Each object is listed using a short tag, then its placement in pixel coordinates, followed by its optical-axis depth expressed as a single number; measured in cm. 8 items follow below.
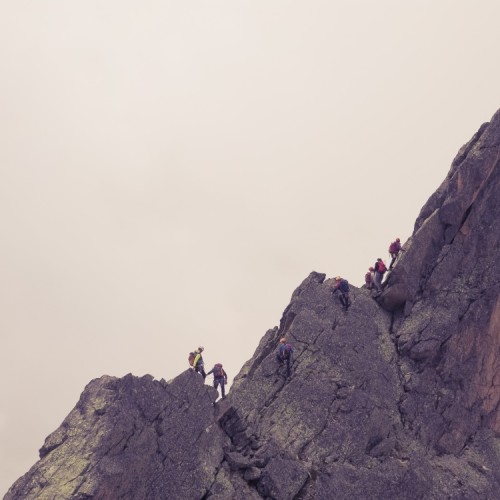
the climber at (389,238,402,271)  5119
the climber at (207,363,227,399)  4375
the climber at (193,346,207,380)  4200
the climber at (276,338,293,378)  4369
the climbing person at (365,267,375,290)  5225
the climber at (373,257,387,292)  5019
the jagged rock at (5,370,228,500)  3120
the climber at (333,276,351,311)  4841
